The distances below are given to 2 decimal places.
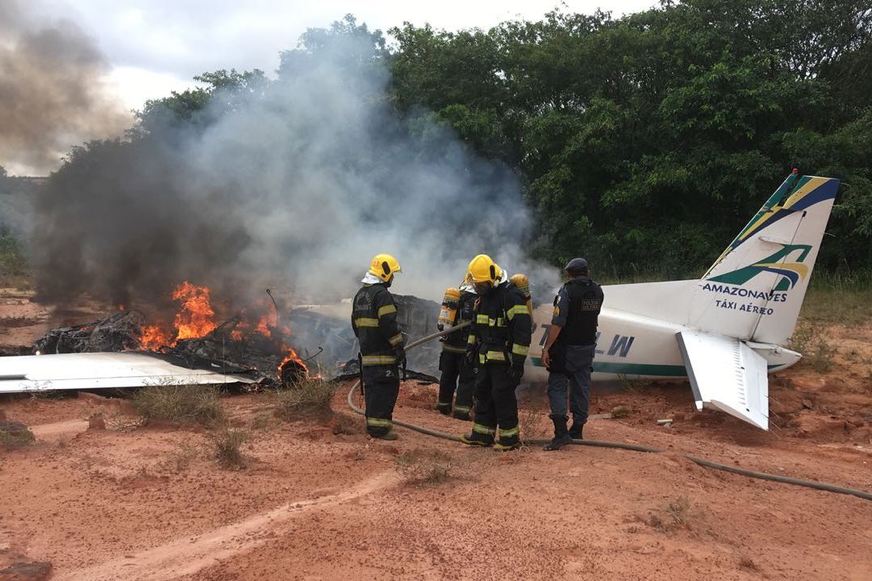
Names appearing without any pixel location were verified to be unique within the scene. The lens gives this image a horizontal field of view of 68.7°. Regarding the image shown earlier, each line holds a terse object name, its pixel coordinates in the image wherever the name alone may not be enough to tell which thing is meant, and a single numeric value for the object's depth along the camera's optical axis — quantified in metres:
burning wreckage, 8.24
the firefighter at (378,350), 6.28
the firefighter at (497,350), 5.84
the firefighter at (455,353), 7.29
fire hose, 5.11
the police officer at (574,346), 6.07
